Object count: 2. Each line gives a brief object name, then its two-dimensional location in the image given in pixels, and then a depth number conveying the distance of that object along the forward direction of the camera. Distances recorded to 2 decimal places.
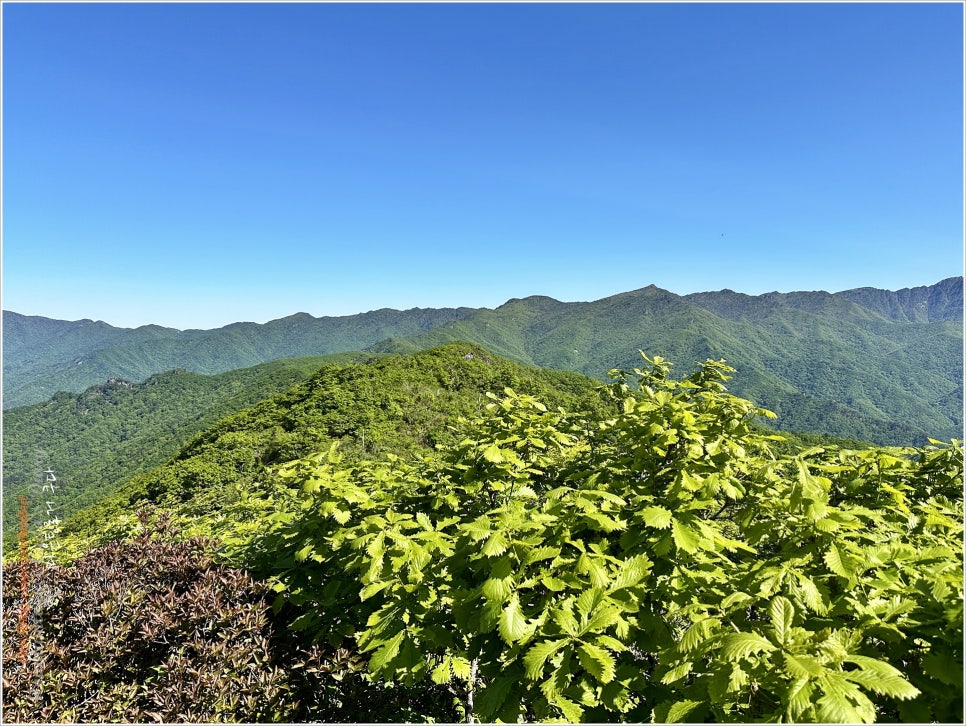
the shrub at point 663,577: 2.42
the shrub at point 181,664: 3.90
